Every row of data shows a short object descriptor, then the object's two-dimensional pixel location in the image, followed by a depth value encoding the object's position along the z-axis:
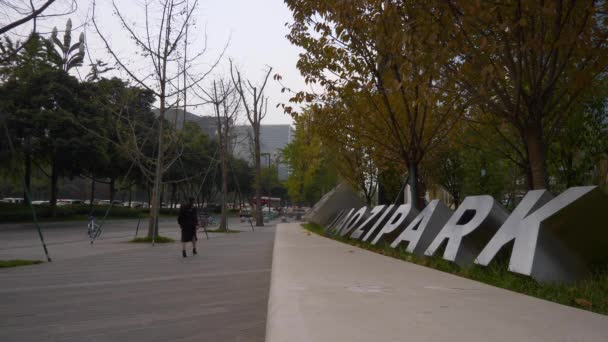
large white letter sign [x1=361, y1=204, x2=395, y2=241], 10.94
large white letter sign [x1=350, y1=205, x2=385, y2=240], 11.98
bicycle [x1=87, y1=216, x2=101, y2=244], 19.66
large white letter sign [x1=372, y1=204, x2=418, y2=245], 9.58
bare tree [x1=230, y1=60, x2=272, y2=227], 29.50
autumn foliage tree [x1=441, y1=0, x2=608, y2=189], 6.15
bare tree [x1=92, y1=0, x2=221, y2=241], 17.23
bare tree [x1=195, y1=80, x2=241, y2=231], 25.53
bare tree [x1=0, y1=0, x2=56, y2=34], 9.38
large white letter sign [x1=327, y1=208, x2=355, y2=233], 16.22
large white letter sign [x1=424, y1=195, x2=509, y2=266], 6.16
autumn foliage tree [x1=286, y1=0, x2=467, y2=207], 6.61
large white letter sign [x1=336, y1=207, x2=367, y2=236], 13.62
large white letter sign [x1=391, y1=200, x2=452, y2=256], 7.62
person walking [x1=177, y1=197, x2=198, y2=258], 12.68
